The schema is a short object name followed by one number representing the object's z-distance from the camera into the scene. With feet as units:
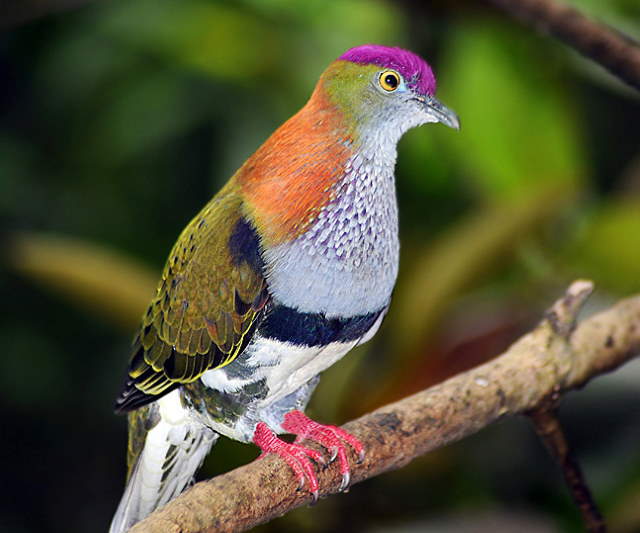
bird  11.34
